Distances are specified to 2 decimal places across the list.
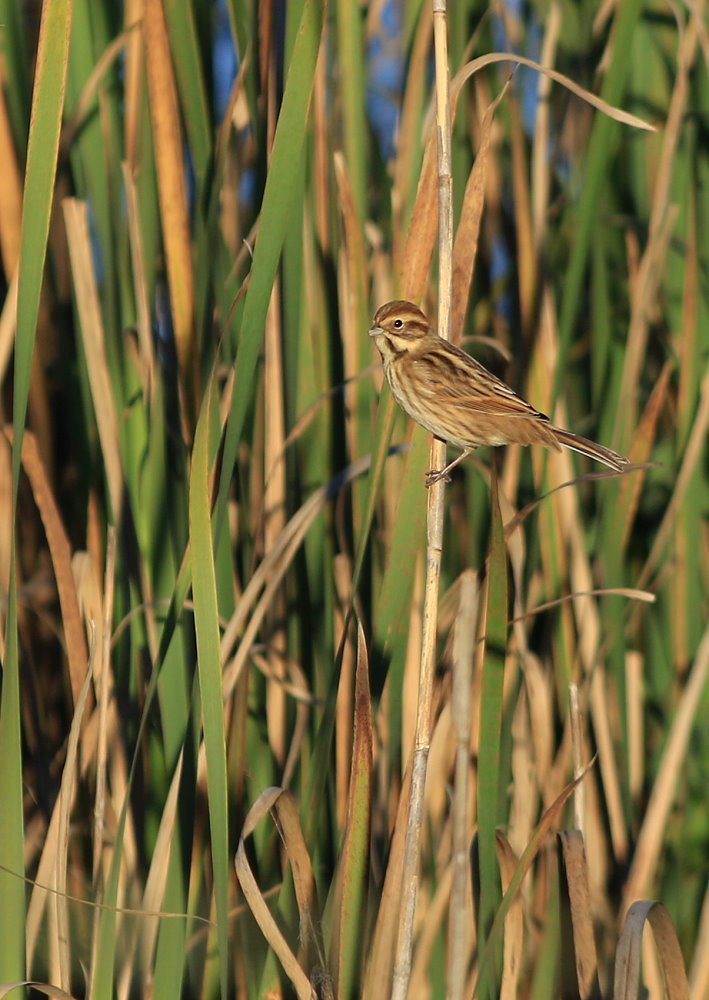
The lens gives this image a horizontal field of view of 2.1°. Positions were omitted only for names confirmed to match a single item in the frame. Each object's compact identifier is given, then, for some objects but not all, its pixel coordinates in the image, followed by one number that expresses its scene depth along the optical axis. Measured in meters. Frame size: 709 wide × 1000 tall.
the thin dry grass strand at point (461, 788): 9.90
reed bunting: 9.98
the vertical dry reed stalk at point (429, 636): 9.87
